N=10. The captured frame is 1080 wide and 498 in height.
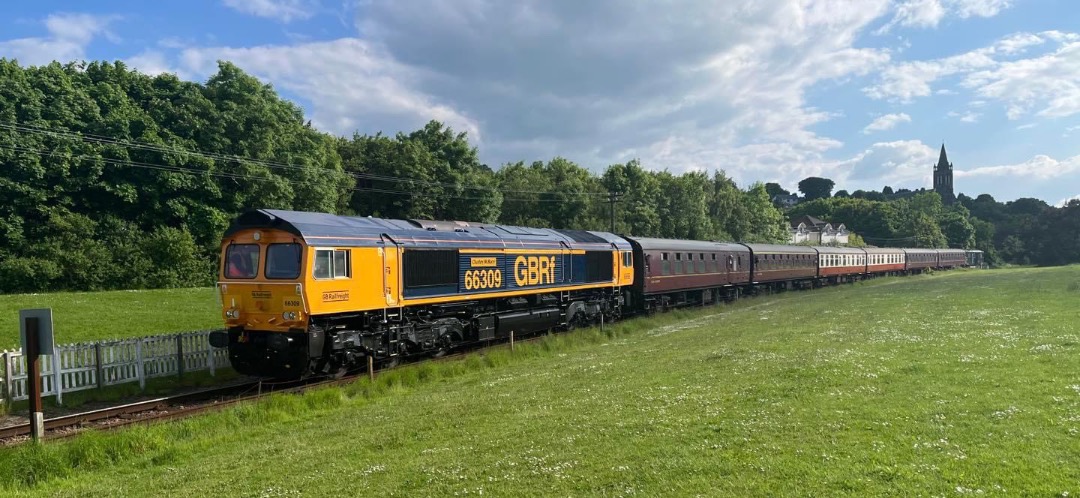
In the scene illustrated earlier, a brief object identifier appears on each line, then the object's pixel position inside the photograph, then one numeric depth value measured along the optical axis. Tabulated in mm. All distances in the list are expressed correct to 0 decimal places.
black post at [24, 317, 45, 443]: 9789
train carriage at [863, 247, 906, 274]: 59656
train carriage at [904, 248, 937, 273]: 67850
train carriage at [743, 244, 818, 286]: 39750
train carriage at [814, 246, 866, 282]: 49625
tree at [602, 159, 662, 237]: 62688
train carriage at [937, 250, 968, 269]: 78375
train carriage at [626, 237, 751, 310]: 28797
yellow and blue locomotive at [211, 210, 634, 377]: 13711
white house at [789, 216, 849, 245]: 110125
